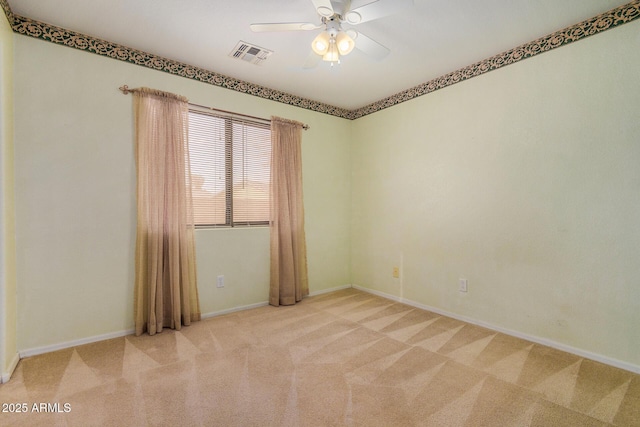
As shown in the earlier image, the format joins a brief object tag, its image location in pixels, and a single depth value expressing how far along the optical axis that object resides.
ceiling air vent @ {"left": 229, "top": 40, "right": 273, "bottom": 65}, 2.59
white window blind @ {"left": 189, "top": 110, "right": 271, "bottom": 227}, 3.07
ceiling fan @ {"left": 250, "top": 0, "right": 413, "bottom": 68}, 1.77
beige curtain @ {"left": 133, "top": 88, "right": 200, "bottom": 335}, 2.65
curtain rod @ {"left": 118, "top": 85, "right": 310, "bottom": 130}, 2.62
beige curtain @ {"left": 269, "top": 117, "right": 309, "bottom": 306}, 3.49
